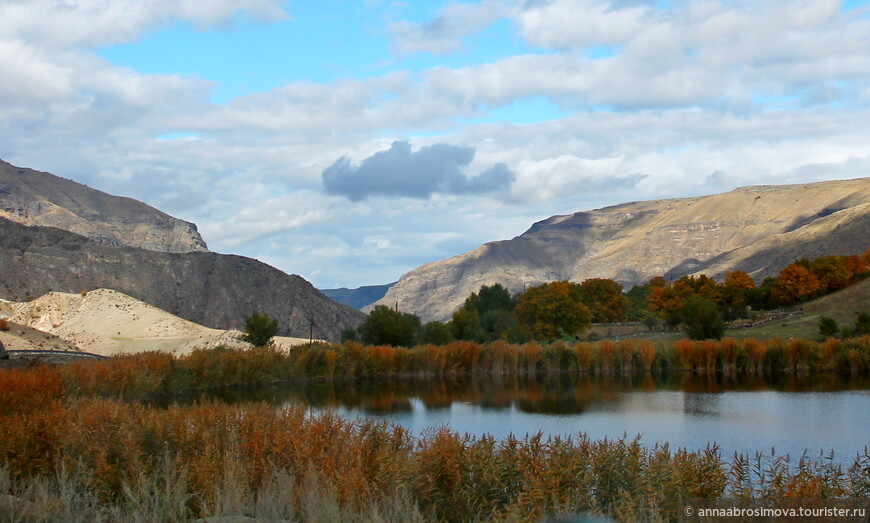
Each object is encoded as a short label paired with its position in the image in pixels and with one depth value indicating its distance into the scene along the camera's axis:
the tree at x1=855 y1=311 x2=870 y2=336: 58.09
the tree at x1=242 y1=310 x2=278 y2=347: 58.69
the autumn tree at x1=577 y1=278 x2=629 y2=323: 96.88
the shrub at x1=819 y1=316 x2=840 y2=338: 59.25
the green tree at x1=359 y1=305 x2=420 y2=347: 64.38
